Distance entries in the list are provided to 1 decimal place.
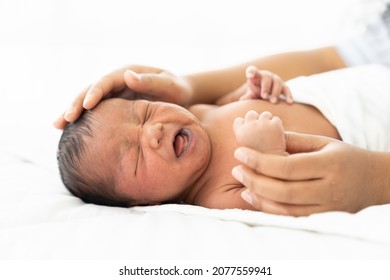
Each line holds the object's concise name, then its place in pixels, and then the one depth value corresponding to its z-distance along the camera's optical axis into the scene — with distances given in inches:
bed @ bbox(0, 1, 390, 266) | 19.5
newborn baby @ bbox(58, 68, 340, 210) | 23.2
